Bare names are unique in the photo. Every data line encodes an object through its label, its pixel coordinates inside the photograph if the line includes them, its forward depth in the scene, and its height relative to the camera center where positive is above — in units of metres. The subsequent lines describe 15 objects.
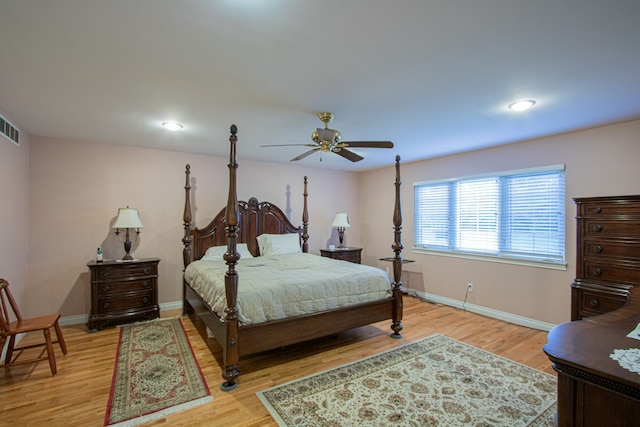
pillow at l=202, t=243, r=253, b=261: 4.47 -0.60
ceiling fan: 2.87 +0.73
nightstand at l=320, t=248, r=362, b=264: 5.46 -0.73
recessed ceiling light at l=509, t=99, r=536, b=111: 2.61 +1.01
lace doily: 1.11 -0.56
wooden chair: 2.52 -1.01
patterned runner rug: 2.16 -1.44
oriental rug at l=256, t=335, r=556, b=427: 2.10 -1.44
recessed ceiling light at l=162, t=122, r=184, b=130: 3.24 +0.99
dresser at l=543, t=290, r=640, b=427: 1.07 -0.61
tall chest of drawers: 2.55 -0.34
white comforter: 2.72 -0.75
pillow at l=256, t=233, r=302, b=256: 4.97 -0.51
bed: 2.55 -0.76
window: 3.70 +0.00
